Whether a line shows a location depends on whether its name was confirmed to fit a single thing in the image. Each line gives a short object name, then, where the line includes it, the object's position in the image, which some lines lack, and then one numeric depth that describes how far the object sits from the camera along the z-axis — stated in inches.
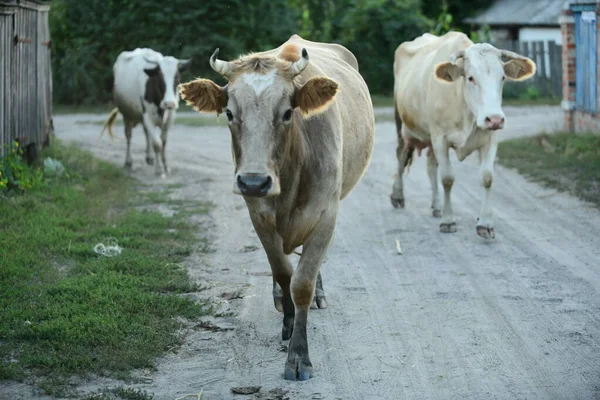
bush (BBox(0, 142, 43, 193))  424.2
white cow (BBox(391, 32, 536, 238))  376.2
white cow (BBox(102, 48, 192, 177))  578.6
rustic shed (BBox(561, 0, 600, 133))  630.5
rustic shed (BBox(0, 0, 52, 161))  452.1
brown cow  221.5
